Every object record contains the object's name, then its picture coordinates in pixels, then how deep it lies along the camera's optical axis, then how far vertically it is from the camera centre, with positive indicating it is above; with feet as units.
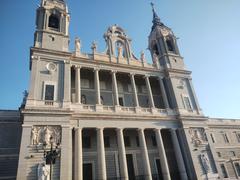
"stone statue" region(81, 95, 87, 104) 74.49 +31.25
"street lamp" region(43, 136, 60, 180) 36.78 +6.30
